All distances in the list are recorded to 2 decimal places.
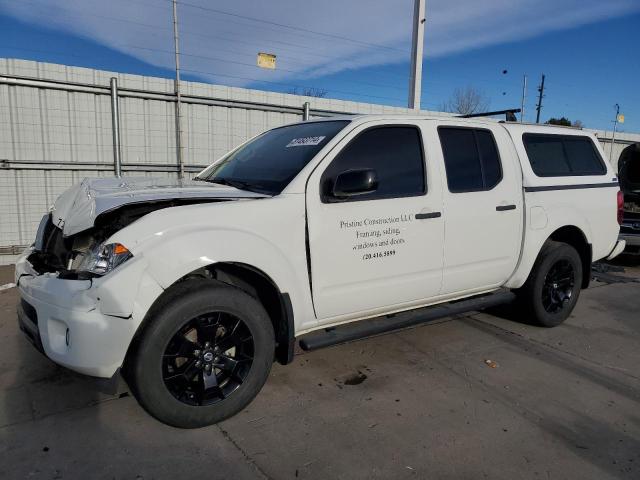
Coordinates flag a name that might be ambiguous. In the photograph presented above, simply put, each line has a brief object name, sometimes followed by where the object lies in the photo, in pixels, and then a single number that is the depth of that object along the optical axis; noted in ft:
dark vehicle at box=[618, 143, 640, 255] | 26.21
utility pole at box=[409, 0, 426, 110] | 31.45
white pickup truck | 8.61
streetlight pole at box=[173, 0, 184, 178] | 25.20
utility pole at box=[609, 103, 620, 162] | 51.12
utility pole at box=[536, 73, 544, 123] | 166.20
